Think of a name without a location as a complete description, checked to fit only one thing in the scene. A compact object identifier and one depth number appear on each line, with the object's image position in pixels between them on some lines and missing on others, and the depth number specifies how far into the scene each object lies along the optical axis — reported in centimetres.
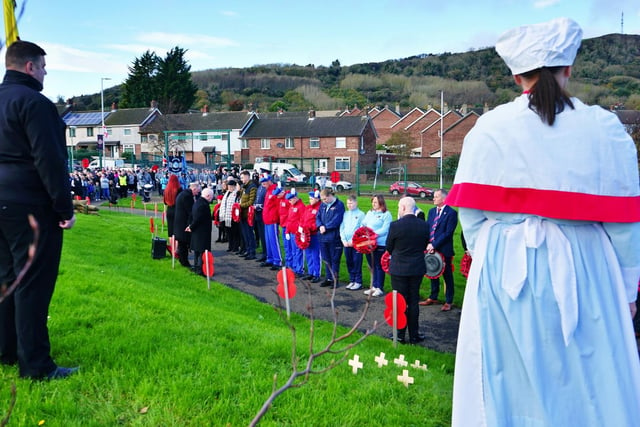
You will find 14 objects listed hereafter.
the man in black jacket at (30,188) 367
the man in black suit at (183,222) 1349
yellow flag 366
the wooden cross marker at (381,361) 552
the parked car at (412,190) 3541
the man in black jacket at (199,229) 1282
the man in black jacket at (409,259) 813
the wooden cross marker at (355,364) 506
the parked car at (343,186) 4081
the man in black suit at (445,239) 1019
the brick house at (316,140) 6450
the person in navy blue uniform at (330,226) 1193
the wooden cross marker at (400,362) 570
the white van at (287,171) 4346
